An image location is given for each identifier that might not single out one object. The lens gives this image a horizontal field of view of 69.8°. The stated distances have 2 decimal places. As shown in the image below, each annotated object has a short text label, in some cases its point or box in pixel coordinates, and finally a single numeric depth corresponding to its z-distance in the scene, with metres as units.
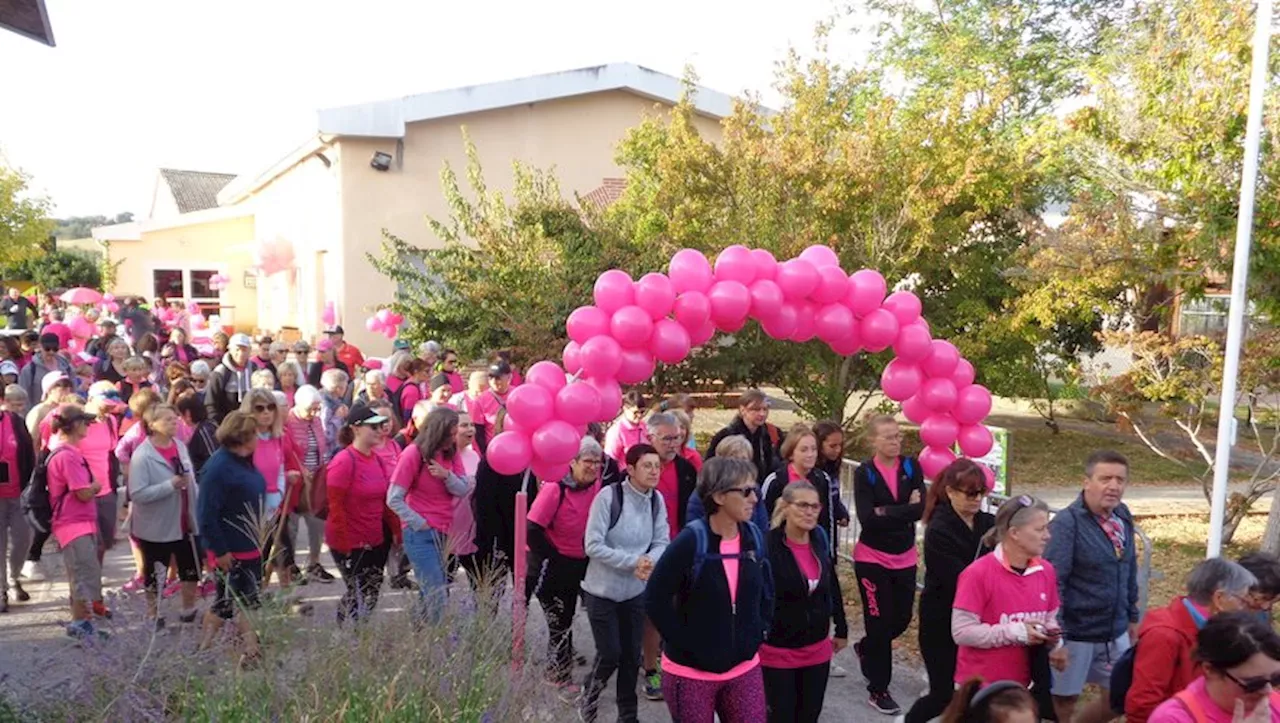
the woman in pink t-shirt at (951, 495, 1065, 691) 4.04
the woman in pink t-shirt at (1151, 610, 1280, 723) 2.82
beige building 17.88
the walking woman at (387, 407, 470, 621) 5.60
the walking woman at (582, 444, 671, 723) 4.87
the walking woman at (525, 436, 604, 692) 5.31
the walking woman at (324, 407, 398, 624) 5.88
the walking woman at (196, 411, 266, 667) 5.32
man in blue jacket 4.52
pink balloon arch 5.71
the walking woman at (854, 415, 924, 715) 5.49
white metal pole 6.51
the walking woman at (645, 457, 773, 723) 3.90
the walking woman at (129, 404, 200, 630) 5.96
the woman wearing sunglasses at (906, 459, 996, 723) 4.76
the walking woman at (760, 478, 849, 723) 4.20
